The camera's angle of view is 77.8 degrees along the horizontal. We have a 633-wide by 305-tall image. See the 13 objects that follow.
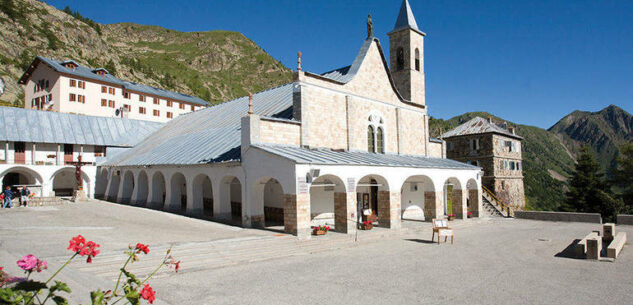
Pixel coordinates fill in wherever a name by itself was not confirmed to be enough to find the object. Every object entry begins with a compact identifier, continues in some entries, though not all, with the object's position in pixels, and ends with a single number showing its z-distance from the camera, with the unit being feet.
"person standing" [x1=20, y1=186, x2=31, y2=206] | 85.61
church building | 58.08
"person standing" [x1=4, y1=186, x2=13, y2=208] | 81.77
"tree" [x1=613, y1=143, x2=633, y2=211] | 141.74
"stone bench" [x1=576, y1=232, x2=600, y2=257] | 45.68
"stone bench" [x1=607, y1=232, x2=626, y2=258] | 44.83
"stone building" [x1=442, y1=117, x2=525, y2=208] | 149.18
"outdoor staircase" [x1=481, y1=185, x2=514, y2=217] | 104.06
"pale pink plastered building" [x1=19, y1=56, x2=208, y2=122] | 159.12
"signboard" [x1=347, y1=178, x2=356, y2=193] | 58.13
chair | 54.54
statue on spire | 80.53
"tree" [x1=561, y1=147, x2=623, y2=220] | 139.95
